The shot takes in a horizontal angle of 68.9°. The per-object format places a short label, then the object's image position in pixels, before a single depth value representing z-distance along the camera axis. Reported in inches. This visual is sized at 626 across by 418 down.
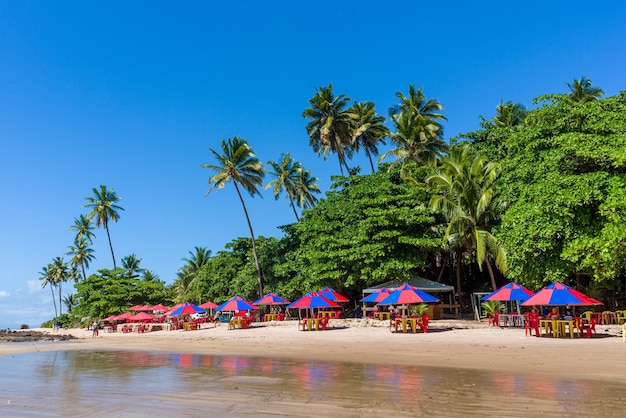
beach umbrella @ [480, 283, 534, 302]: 737.6
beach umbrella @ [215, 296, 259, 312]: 1098.4
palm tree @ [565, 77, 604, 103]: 1483.3
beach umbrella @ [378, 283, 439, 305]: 771.4
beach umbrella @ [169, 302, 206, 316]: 1261.1
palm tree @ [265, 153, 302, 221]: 1855.3
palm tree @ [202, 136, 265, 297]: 1505.9
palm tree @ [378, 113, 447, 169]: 1443.2
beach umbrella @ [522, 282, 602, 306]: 616.4
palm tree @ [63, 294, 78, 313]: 3287.4
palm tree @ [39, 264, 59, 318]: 3516.2
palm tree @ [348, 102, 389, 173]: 1620.3
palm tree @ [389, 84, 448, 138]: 1576.0
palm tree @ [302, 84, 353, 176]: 1620.3
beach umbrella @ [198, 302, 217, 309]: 1324.7
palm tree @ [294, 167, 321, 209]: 1994.3
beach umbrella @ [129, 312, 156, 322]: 1481.3
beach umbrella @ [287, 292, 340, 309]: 894.4
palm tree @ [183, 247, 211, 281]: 2458.2
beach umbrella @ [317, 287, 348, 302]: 970.1
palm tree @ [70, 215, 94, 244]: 2773.1
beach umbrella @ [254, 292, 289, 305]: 1145.4
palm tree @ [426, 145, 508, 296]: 999.0
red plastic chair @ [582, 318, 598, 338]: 617.0
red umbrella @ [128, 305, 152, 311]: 1738.4
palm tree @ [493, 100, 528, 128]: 1582.2
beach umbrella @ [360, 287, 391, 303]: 918.4
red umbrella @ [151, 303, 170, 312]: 1696.4
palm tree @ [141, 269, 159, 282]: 2753.4
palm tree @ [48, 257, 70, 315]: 3442.4
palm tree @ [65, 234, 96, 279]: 2876.5
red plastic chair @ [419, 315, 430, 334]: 773.1
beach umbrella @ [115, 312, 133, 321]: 1509.6
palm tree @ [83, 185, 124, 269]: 2282.2
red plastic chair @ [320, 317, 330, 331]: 907.2
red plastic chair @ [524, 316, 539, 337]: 653.3
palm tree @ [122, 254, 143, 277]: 2655.8
